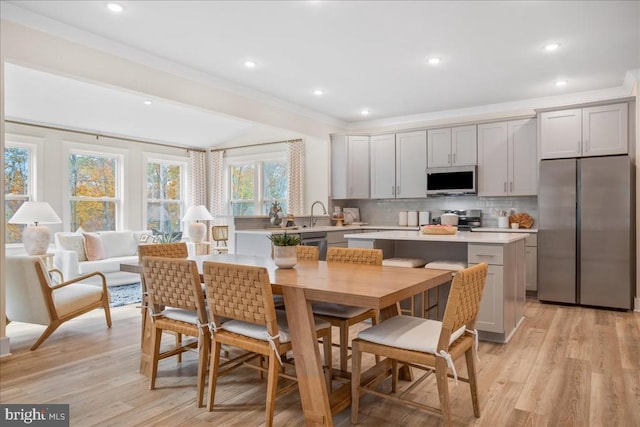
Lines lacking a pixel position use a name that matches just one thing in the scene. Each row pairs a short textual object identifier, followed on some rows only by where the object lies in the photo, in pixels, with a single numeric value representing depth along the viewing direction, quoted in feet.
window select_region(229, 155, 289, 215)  25.53
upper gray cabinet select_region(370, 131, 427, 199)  21.01
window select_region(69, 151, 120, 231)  21.86
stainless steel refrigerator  15.46
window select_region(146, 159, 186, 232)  25.54
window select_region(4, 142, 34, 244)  19.26
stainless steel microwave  19.44
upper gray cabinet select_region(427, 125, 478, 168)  19.69
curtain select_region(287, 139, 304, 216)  23.94
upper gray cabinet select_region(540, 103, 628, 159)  16.01
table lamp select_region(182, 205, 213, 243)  22.84
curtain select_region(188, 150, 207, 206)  27.45
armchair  11.27
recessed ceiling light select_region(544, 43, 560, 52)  12.71
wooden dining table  6.19
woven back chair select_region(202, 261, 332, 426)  6.72
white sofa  17.56
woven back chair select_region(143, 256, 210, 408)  7.79
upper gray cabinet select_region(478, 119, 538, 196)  18.33
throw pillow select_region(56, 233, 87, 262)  19.27
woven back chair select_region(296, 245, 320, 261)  10.57
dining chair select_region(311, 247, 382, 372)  8.40
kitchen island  11.43
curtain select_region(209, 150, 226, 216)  27.66
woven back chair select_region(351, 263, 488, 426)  6.19
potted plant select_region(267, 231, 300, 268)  8.52
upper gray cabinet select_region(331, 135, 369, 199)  22.40
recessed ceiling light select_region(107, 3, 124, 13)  10.22
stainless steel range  19.68
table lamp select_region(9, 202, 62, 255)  15.43
